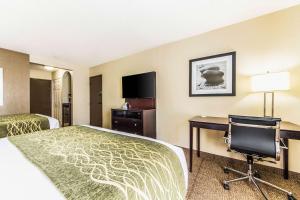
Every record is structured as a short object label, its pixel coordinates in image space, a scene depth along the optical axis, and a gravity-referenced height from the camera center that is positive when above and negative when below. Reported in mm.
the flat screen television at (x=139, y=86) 3424 +292
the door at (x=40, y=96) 5715 +65
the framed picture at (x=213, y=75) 2537 +400
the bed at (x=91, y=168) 695 -417
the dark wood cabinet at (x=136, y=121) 3287 -536
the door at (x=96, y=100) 5031 -79
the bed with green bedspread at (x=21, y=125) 2469 -464
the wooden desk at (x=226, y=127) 1647 -367
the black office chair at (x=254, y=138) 1582 -451
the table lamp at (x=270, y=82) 1841 +202
